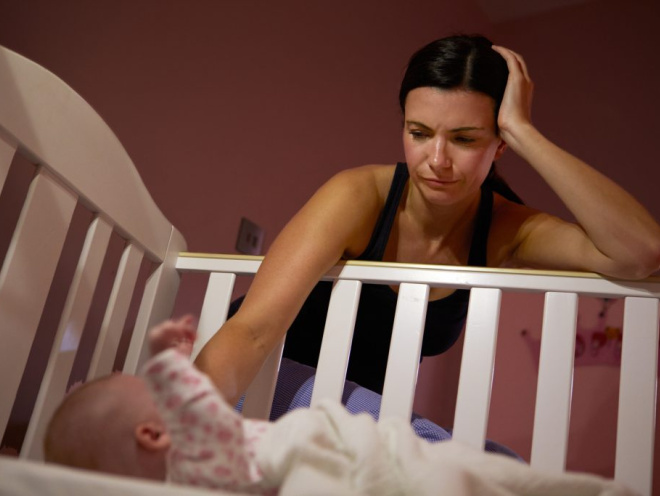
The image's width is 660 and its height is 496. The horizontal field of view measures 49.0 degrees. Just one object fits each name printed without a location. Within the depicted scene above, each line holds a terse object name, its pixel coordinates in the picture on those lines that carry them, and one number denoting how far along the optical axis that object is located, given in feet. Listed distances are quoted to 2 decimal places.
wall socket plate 6.17
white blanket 1.72
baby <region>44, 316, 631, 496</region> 1.71
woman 3.26
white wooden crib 2.99
